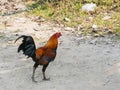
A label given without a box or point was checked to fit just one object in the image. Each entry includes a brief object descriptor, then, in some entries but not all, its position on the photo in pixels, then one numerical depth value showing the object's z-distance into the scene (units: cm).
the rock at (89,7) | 2046
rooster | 1210
